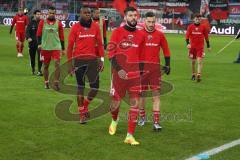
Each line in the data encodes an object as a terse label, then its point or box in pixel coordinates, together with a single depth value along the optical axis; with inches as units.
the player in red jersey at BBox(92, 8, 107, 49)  668.7
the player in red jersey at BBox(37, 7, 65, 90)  542.6
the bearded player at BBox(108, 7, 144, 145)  319.6
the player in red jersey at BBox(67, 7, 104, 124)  378.9
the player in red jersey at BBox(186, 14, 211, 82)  650.8
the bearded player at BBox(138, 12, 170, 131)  356.8
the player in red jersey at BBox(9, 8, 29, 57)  926.4
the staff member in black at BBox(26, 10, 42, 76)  669.3
